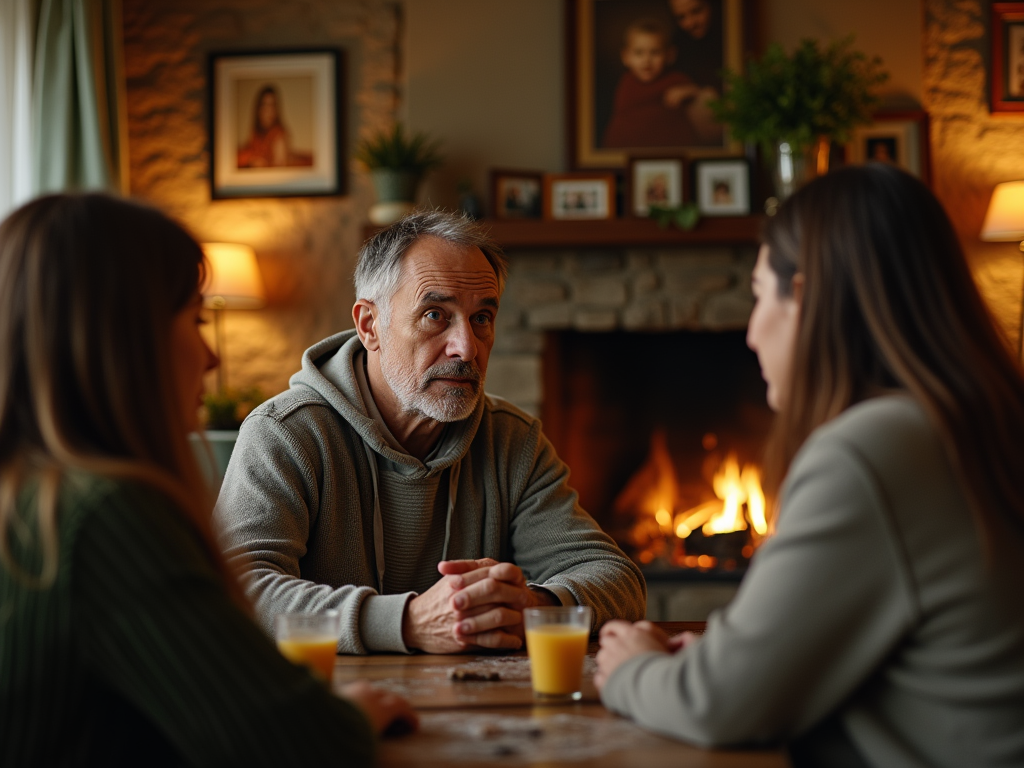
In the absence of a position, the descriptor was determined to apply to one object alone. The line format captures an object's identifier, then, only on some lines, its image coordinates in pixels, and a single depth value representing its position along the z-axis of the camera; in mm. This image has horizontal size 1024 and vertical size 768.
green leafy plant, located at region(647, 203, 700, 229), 3762
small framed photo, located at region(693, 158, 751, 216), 3877
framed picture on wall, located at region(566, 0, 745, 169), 3984
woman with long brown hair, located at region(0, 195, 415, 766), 823
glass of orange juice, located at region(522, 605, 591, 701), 1160
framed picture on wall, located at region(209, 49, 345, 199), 4188
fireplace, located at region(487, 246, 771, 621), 3910
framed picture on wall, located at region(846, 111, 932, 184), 3947
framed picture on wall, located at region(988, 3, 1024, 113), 4020
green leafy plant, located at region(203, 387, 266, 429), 3596
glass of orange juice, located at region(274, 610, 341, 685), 1172
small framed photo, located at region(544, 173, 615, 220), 3945
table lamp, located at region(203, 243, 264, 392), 3918
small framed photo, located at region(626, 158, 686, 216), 3908
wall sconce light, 3752
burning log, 3941
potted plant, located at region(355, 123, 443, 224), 3904
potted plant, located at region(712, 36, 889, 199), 3576
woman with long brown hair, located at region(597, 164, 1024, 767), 921
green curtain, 3697
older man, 1687
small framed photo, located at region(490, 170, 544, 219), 3973
